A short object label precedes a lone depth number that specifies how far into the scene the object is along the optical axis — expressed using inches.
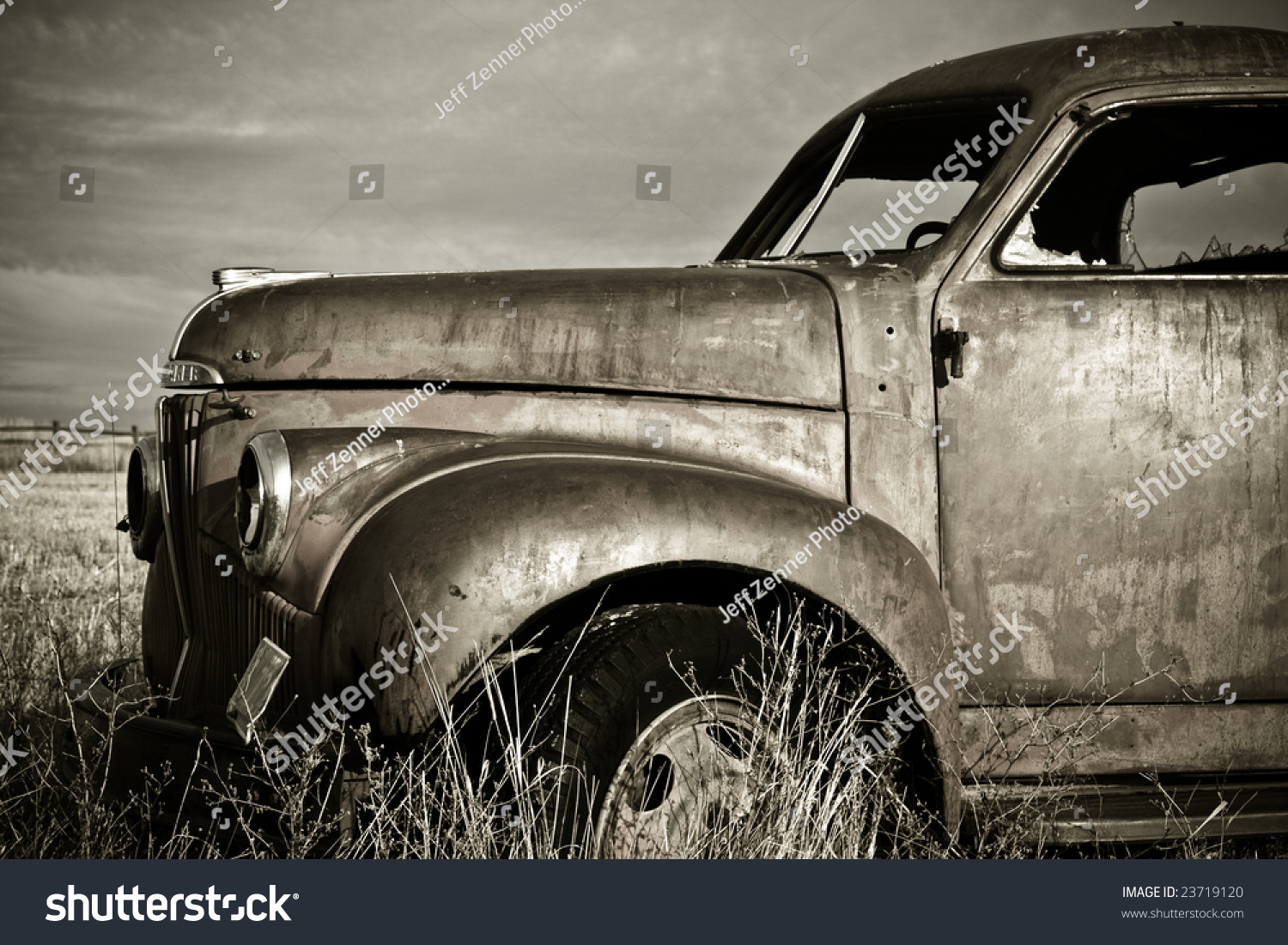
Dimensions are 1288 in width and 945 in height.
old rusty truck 90.1
